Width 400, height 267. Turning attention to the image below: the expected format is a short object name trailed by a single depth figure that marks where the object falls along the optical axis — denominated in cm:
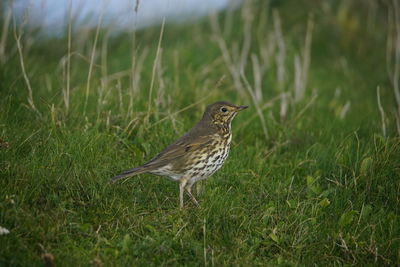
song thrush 950
